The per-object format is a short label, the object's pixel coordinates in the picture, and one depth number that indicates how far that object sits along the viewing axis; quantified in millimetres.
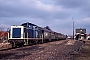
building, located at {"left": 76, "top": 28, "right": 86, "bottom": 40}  63621
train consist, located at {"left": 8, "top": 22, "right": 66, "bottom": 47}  19109
